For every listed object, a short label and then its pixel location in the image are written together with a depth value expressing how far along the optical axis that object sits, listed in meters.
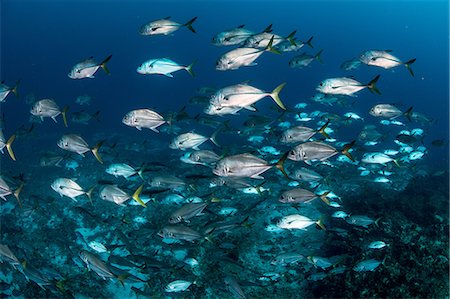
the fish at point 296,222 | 6.03
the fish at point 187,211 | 6.04
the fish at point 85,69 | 6.65
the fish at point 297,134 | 6.29
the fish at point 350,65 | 9.01
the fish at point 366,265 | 6.19
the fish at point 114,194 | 6.29
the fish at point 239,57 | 5.95
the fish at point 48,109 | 7.03
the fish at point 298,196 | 6.02
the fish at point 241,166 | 5.19
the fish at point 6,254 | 5.34
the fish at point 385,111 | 8.10
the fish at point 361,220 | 7.25
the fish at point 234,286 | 5.42
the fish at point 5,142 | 6.05
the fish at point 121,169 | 7.47
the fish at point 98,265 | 5.14
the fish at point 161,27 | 6.84
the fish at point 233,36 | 6.98
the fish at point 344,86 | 6.38
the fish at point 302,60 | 8.62
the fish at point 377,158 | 8.82
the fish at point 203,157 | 7.21
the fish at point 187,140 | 7.15
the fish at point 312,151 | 5.50
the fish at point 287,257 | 6.07
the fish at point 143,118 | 6.45
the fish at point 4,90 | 7.13
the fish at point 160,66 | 6.46
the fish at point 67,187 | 6.36
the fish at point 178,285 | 5.68
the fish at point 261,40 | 6.65
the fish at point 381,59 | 6.76
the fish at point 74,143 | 6.40
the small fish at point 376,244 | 6.79
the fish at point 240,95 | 5.49
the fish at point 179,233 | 5.80
